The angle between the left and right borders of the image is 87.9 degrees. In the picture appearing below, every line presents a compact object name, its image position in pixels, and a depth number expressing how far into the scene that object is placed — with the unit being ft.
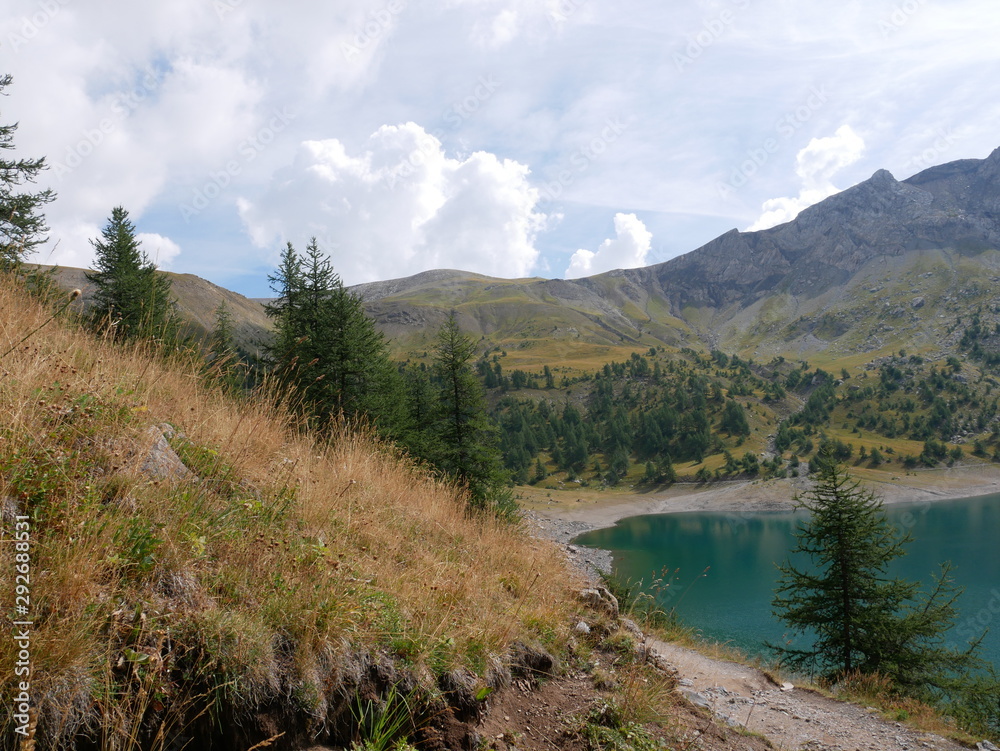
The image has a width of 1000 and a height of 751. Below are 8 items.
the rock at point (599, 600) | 27.62
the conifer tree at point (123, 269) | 66.12
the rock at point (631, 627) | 27.03
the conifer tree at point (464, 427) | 74.25
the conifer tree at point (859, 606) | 54.13
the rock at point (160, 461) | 12.13
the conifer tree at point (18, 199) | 60.23
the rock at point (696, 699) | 22.75
